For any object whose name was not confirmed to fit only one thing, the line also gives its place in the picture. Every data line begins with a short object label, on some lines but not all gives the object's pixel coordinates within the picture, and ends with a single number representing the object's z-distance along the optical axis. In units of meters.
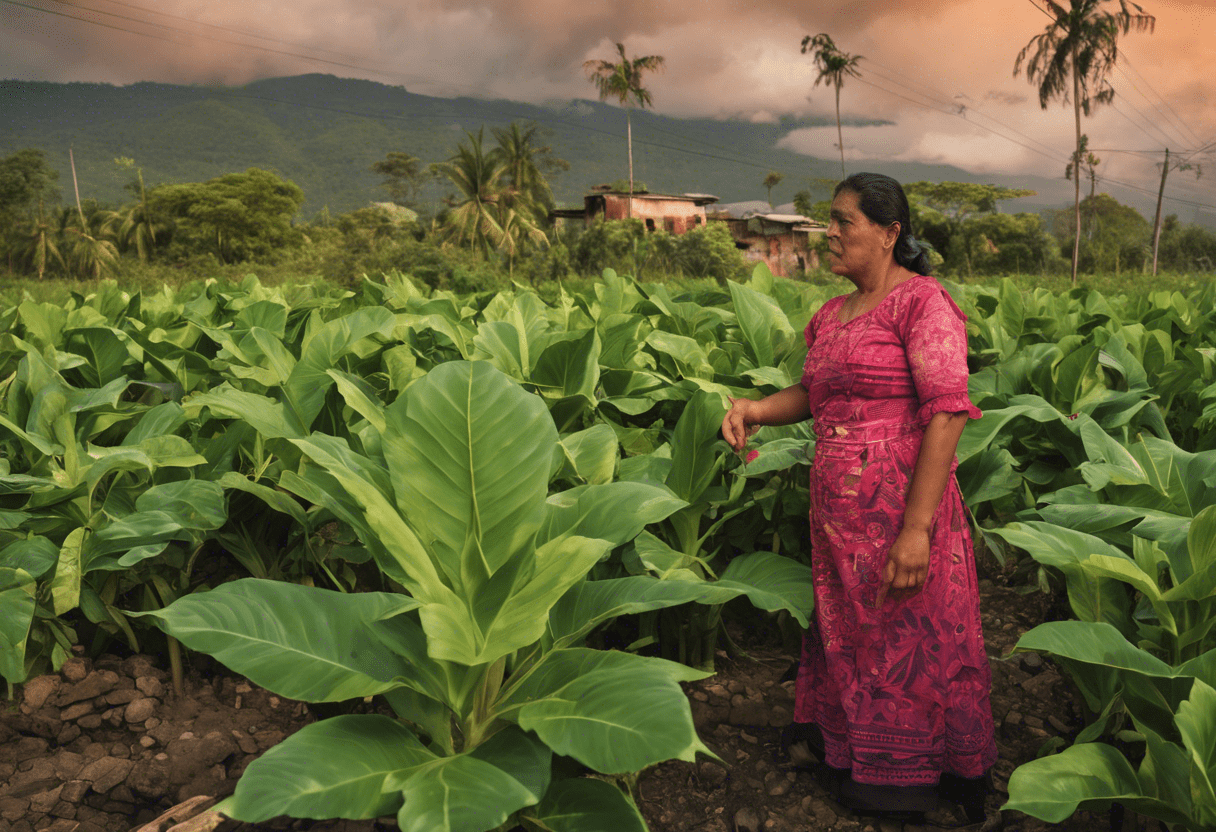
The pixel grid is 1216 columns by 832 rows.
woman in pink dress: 1.89
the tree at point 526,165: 56.84
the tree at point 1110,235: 60.62
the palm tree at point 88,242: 53.38
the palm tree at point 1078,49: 40.59
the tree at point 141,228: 62.44
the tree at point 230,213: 62.53
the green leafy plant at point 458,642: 1.12
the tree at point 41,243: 55.78
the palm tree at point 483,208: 49.25
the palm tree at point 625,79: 50.00
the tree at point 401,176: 94.88
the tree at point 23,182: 52.09
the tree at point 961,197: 63.46
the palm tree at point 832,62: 51.41
